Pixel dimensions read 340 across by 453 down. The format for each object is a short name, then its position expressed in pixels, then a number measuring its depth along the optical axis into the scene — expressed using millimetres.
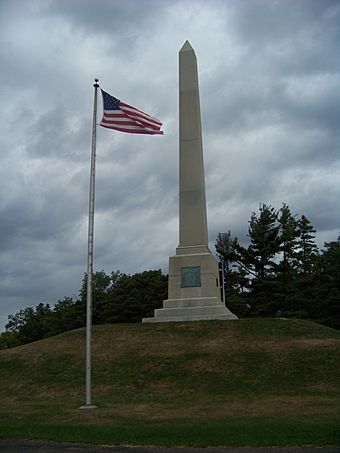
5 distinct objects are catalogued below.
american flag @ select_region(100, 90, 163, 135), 14648
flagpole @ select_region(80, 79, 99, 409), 13047
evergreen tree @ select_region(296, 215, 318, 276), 55812
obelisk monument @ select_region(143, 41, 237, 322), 23062
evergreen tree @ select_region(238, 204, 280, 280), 46209
